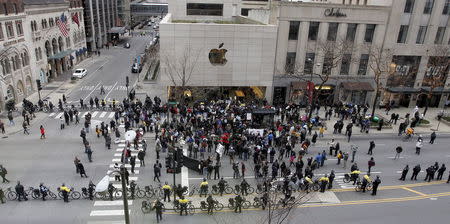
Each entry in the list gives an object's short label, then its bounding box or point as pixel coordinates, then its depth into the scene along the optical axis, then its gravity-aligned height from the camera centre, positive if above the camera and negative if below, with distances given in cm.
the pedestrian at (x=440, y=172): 2377 -1044
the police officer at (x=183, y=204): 1890 -1073
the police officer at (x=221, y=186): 2070 -1059
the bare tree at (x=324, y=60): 3822 -481
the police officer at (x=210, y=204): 1880 -1070
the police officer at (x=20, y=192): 1916 -1076
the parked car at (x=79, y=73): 5244 -1044
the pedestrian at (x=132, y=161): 2325 -1045
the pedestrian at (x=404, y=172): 2348 -1046
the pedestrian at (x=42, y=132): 2866 -1081
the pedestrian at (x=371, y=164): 2384 -1008
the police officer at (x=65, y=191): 1931 -1063
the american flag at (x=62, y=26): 4728 -281
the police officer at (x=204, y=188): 2048 -1067
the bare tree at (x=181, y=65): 3712 -590
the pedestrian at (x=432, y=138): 3085 -1043
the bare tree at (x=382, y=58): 3961 -440
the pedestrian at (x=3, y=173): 2128 -1072
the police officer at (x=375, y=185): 2134 -1047
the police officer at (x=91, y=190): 1962 -1067
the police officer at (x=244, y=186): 2086 -1059
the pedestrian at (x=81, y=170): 2197 -1072
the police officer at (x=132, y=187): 2005 -1051
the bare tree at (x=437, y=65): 3953 -496
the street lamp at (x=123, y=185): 1122 -593
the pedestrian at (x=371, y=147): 2775 -1050
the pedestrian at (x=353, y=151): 2589 -1005
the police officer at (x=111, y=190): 1989 -1072
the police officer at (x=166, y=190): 1985 -1059
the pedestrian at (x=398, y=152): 2655 -1043
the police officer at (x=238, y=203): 1903 -1071
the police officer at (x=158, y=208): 1796 -1052
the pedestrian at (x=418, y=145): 2853 -1033
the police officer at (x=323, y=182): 2171 -1055
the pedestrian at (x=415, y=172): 2344 -1038
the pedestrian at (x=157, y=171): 2203 -1050
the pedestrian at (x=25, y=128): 3003 -1110
